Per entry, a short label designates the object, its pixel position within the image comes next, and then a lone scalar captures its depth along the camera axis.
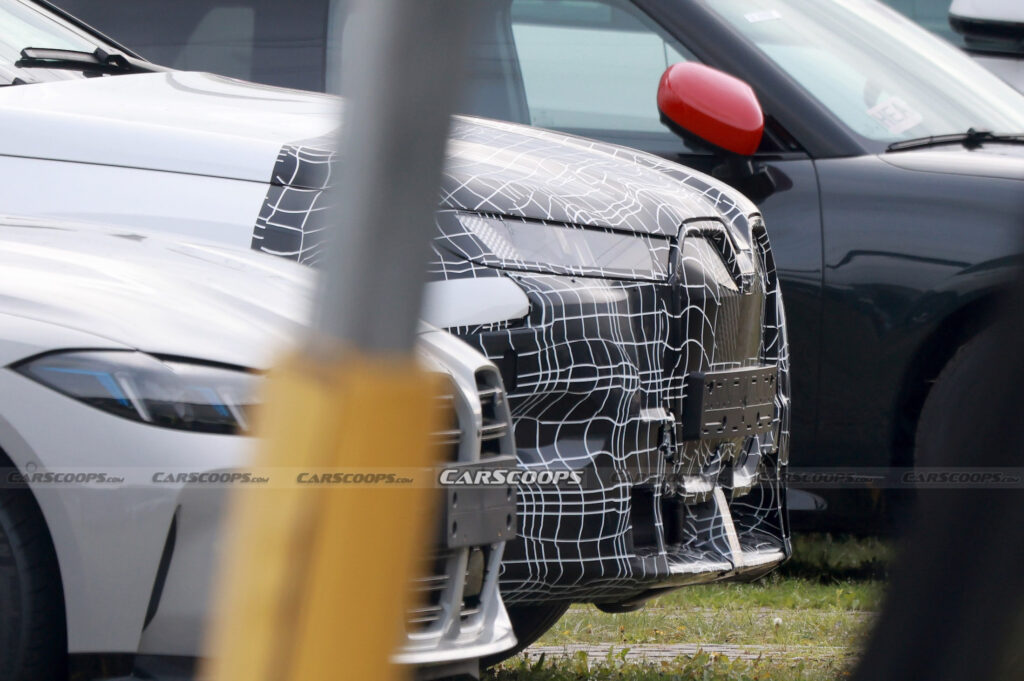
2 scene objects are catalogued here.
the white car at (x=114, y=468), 21.08
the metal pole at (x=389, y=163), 9.52
